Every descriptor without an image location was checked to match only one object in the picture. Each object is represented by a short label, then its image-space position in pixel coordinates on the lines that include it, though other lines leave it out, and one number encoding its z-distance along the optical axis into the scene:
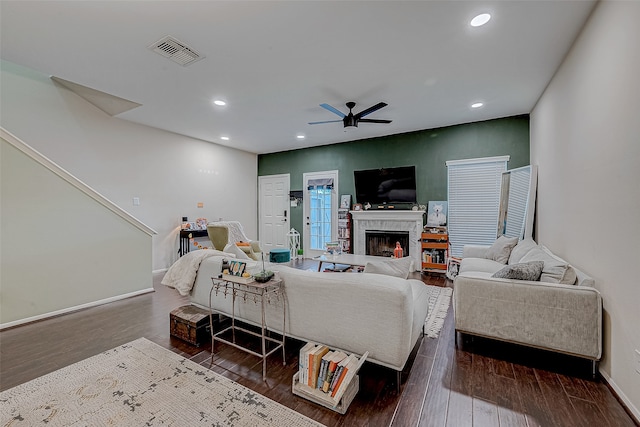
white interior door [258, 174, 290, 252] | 7.19
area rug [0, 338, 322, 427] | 1.57
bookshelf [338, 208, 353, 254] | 6.09
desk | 5.42
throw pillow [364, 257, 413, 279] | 2.08
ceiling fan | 3.89
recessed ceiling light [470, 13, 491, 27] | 2.17
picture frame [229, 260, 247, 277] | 2.20
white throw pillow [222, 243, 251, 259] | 2.94
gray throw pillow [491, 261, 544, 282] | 2.22
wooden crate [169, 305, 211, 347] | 2.44
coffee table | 4.14
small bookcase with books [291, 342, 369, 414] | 1.65
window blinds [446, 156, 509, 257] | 4.77
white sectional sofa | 1.77
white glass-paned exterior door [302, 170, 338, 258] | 6.48
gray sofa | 1.94
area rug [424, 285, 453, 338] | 2.76
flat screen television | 5.45
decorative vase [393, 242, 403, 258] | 4.49
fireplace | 5.27
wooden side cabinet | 4.88
